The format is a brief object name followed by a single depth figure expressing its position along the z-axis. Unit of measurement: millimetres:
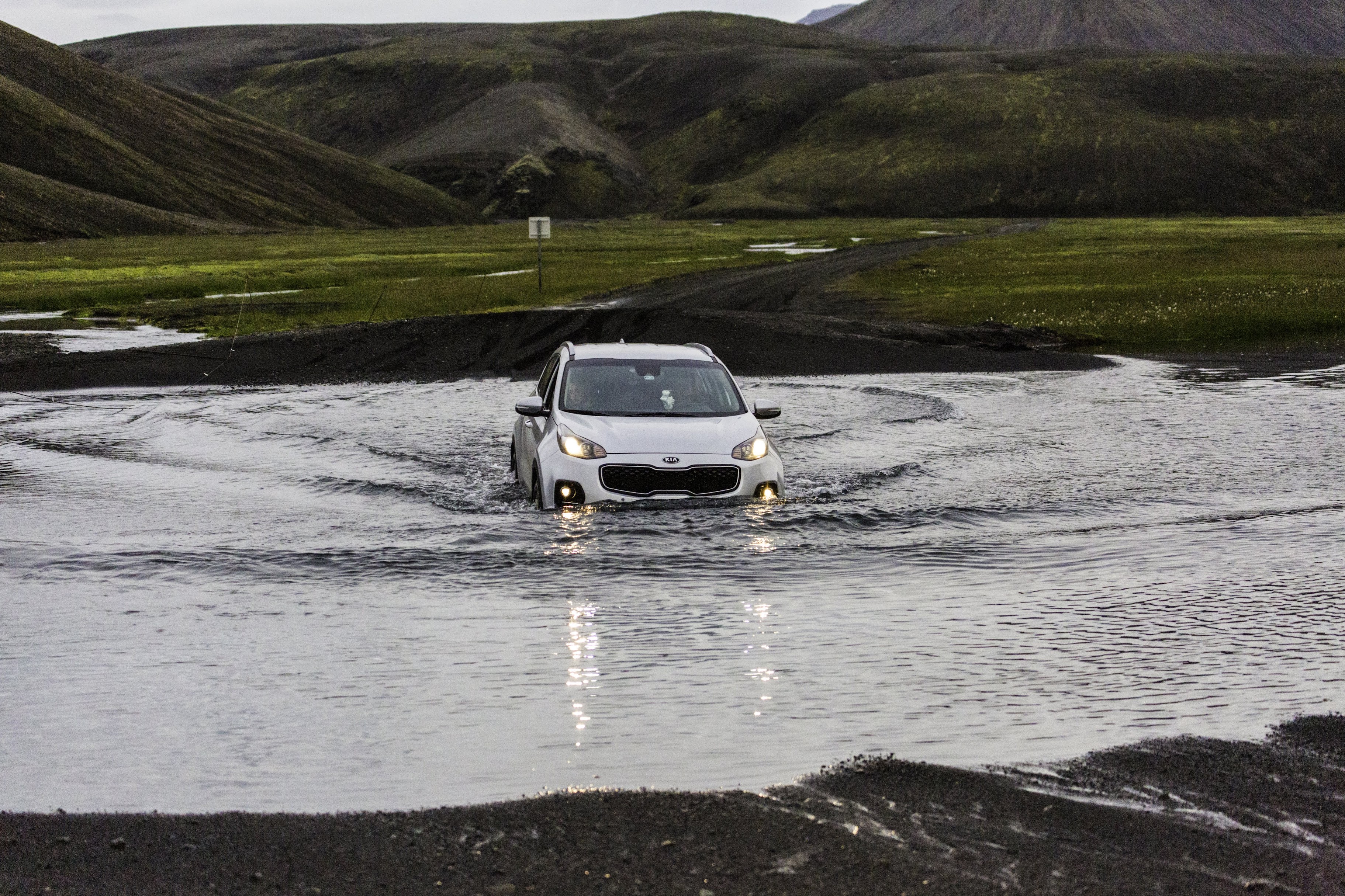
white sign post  54812
